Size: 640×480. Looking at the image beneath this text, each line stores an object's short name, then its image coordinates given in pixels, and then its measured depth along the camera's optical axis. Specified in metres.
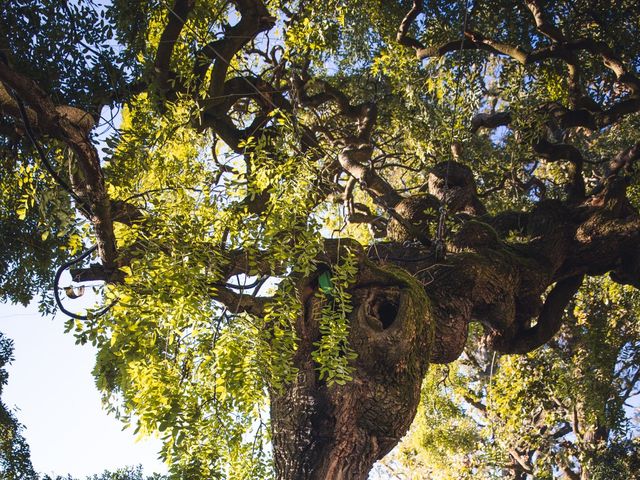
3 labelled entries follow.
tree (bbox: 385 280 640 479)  9.38
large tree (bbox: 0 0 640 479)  3.90
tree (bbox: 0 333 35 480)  8.72
